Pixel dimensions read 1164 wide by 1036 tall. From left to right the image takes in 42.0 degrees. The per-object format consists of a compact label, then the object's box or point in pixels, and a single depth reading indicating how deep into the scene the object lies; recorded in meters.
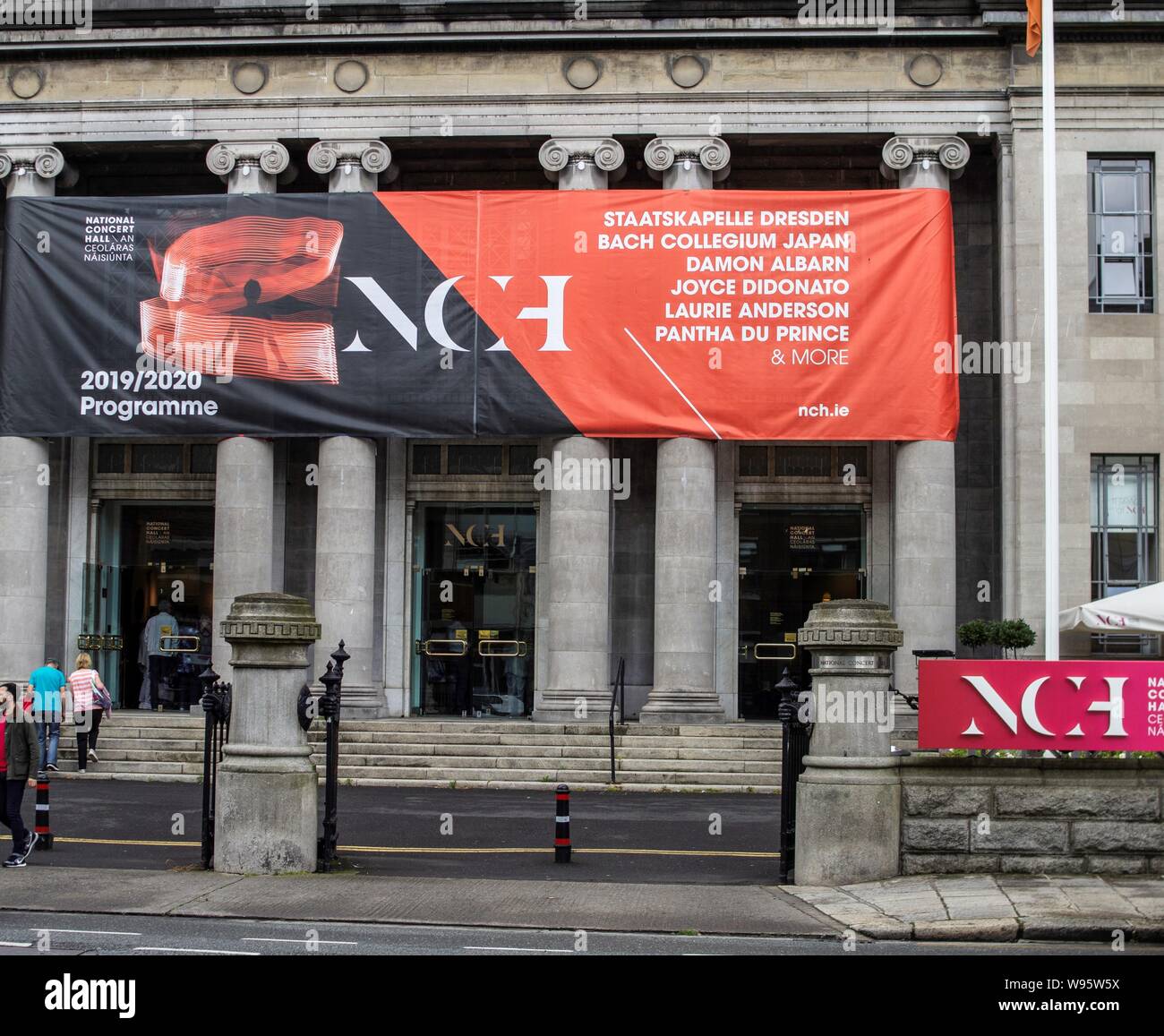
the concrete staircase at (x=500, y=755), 24.61
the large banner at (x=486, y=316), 28.08
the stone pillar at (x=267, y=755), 15.05
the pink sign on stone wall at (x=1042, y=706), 14.37
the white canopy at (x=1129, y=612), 21.89
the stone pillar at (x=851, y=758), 14.36
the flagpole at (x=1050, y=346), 22.62
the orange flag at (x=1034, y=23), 24.17
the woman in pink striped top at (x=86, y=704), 24.81
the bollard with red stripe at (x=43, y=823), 16.97
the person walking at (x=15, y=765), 15.82
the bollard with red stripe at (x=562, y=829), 16.16
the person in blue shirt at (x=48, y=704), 23.27
